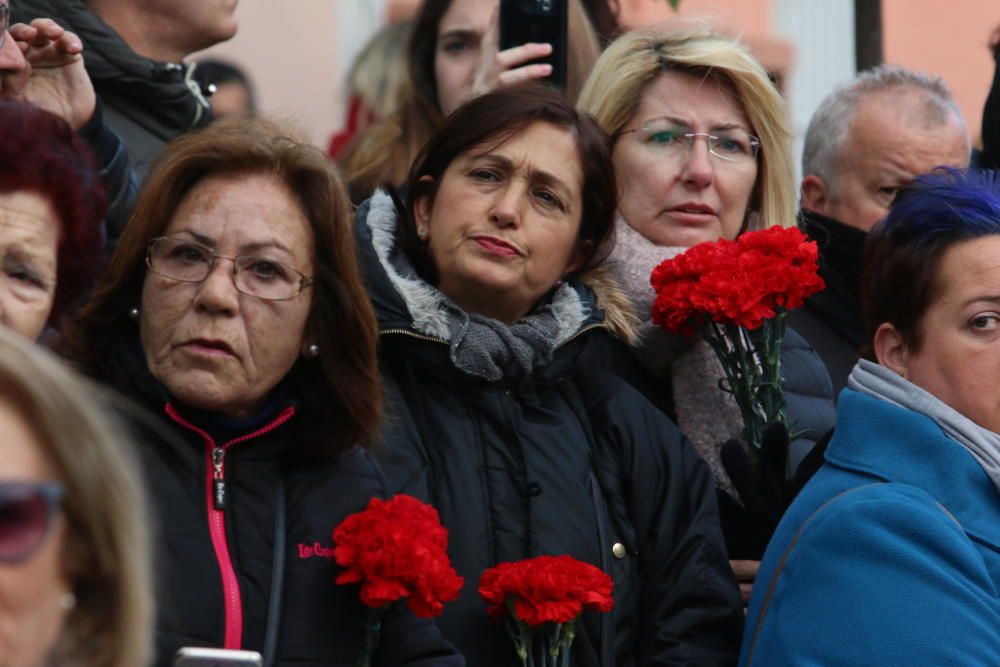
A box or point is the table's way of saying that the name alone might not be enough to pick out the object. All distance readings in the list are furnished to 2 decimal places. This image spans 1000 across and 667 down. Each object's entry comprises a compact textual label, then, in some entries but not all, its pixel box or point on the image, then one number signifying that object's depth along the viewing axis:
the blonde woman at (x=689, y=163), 9.85
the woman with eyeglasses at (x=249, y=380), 7.20
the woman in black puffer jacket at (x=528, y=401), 8.18
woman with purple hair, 7.31
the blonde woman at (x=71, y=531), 4.18
